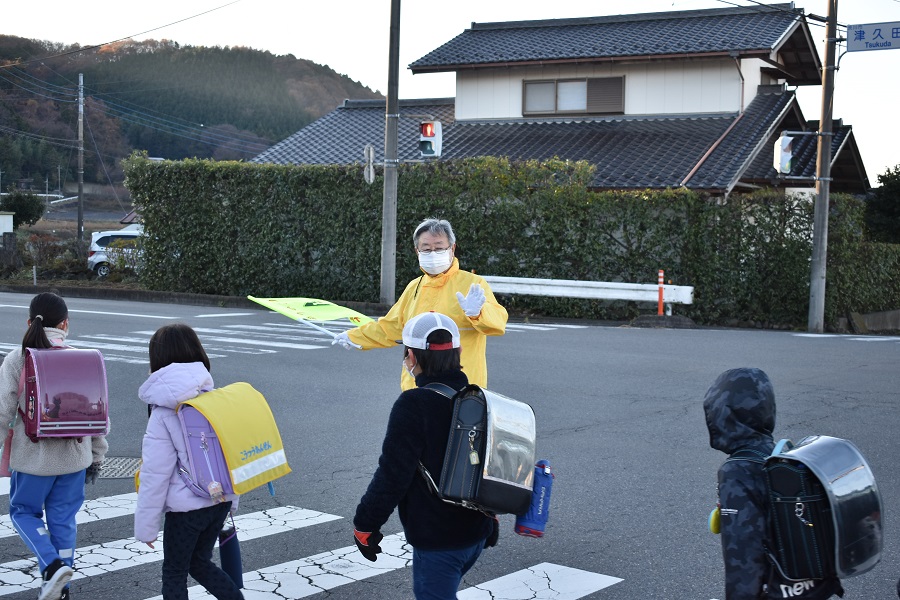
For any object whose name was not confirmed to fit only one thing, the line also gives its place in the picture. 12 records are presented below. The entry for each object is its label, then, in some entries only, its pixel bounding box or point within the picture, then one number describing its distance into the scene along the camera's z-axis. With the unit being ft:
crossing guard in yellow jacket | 17.01
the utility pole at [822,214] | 62.85
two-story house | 82.43
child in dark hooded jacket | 9.80
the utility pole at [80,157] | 136.56
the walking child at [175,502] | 13.07
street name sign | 60.18
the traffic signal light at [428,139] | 70.13
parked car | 95.55
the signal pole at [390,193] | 69.67
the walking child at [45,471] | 15.57
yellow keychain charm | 10.44
